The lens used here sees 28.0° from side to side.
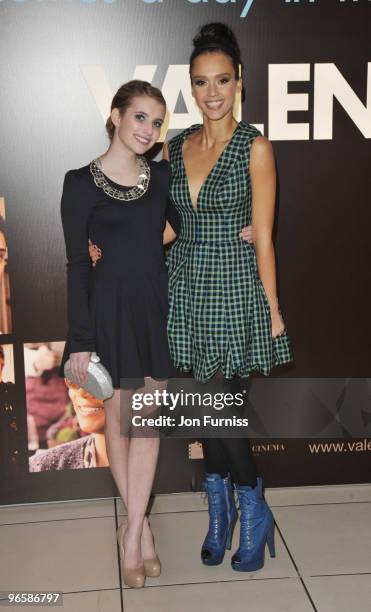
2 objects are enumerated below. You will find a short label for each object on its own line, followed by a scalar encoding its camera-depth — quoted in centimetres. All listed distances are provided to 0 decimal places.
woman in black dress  208
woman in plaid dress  214
